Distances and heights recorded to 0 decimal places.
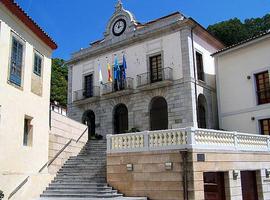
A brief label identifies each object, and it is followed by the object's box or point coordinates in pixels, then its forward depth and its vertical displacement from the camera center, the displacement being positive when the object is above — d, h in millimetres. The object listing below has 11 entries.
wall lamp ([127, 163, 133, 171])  12266 -184
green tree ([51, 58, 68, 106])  39125 +9628
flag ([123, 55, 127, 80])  24462 +6711
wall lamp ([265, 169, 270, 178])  14797 -580
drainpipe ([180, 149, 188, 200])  10984 -358
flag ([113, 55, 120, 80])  24578 +6533
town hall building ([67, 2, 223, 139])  21984 +5797
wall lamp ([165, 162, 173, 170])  11438 -145
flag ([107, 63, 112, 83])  24781 +6250
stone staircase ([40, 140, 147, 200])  12086 -716
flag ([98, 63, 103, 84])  25391 +6223
